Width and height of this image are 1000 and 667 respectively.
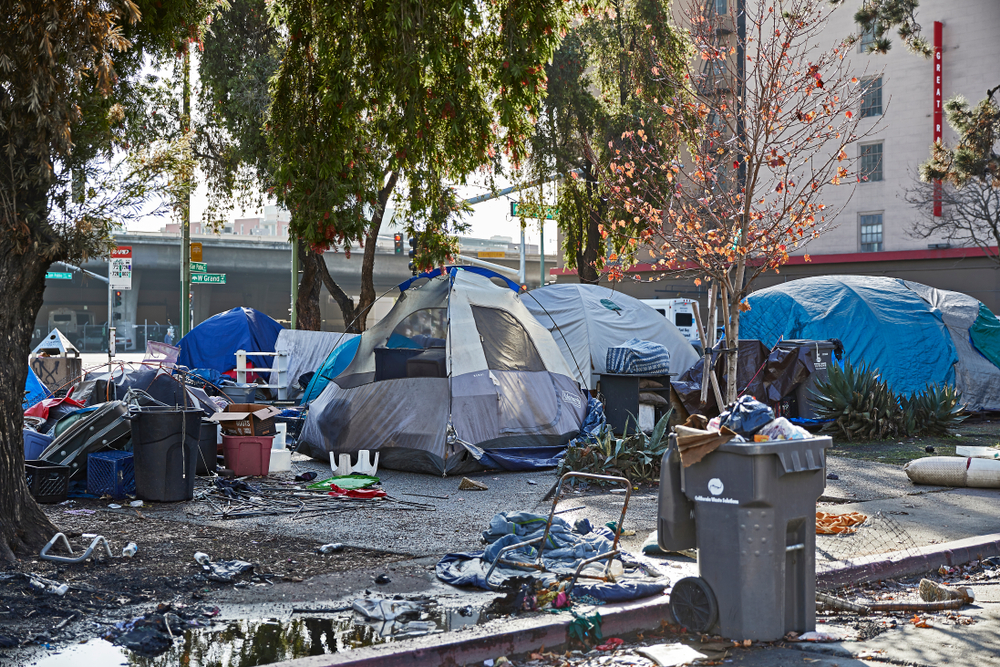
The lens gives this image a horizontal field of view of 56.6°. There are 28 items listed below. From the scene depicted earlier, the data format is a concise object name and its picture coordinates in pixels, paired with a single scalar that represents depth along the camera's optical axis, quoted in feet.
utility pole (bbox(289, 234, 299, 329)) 75.15
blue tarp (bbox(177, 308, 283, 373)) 77.10
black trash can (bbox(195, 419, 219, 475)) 34.30
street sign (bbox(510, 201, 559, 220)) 72.95
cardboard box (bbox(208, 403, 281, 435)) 35.24
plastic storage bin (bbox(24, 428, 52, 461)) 31.79
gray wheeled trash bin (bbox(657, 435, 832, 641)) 16.03
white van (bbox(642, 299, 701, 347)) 89.35
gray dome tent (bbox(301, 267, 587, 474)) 36.50
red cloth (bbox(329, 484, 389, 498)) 30.66
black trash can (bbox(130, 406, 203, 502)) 29.04
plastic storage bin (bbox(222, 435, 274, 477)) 34.68
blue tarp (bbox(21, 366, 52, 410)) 48.08
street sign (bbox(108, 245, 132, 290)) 60.75
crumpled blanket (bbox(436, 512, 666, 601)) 18.29
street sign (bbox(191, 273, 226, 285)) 79.17
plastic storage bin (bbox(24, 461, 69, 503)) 28.68
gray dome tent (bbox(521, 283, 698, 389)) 58.03
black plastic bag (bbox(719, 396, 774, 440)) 16.48
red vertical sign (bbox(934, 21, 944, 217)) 107.76
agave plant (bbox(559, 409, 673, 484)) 33.30
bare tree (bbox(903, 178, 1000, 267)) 94.84
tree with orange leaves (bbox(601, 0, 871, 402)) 32.78
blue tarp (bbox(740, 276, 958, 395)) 55.88
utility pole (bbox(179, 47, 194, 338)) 65.91
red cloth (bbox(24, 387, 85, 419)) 37.65
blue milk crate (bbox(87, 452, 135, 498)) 29.86
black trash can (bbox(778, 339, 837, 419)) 49.52
